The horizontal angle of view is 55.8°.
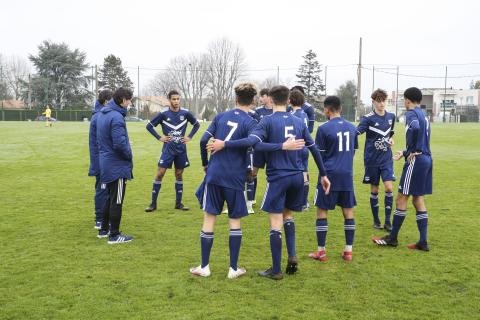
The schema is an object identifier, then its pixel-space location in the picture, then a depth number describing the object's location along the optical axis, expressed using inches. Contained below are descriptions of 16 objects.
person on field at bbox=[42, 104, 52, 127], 1720.0
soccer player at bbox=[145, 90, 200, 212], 366.6
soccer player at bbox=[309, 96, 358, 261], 238.7
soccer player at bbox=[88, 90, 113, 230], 303.5
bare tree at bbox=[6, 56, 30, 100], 3652.1
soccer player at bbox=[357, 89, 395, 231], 311.0
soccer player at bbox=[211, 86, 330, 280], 214.8
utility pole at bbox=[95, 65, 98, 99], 2733.5
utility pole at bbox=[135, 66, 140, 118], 3232.5
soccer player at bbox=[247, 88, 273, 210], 364.8
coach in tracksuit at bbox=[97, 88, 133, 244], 269.4
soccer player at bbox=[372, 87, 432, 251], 262.5
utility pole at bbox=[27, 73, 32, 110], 2959.2
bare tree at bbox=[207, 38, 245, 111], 3484.3
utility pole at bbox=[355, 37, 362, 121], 1978.8
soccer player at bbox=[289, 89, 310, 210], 263.1
